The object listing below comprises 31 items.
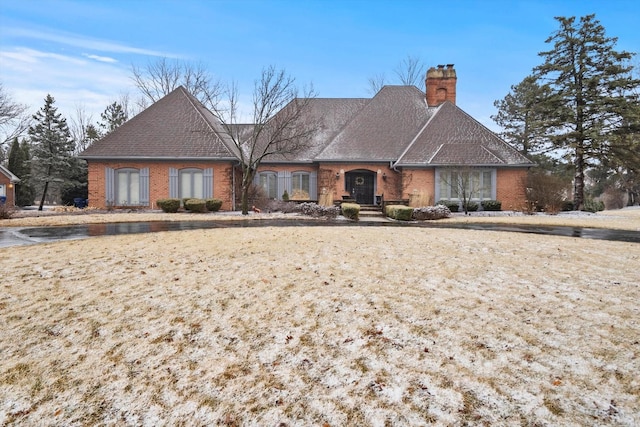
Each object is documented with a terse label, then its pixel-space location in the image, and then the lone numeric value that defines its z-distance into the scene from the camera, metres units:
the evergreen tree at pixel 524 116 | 25.69
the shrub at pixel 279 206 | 19.88
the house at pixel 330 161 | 21.78
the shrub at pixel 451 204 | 21.38
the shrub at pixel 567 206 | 22.02
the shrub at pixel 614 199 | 35.97
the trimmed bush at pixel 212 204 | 20.29
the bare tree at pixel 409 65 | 39.47
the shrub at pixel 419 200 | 20.57
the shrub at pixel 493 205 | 21.50
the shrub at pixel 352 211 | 16.17
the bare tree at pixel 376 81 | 39.06
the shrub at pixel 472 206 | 21.55
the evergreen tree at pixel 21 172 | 34.11
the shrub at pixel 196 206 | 19.62
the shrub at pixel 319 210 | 16.70
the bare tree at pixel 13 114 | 32.25
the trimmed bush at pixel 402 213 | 15.89
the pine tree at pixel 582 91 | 23.48
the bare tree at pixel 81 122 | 44.41
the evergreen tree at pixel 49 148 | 28.12
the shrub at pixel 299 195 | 23.80
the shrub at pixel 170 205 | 19.69
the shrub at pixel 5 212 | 15.64
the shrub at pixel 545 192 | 20.54
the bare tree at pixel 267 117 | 19.69
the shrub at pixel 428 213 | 16.70
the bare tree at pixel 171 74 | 34.72
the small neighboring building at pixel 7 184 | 31.72
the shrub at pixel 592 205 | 23.51
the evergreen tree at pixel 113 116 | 38.13
